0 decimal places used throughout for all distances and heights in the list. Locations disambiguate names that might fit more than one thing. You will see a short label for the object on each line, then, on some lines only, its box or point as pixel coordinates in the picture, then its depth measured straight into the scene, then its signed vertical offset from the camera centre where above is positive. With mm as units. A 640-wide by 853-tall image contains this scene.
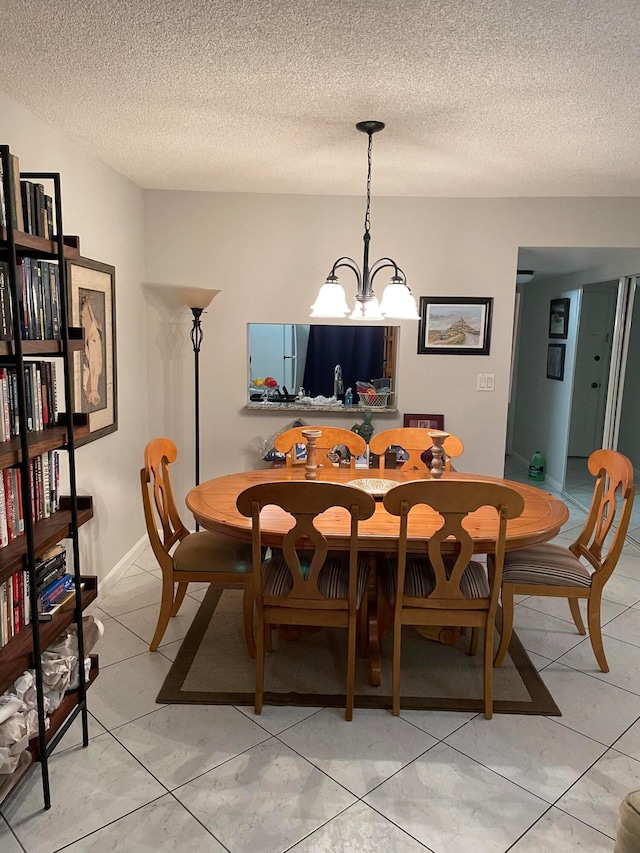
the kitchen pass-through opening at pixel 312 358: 4324 -146
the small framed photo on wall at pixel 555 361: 5711 -168
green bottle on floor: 6051 -1207
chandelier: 2662 +164
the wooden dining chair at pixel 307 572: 2129 -941
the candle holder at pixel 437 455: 3125 -582
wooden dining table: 2344 -740
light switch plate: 4094 -266
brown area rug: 2467 -1438
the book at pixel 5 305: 1645 +65
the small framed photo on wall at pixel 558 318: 5688 +240
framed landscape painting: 4031 +100
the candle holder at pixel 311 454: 3066 -589
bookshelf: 1656 -307
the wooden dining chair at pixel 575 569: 2600 -973
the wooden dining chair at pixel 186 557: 2699 -988
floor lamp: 3668 +177
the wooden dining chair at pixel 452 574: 2162 -914
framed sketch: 2943 -55
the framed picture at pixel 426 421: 4121 -542
